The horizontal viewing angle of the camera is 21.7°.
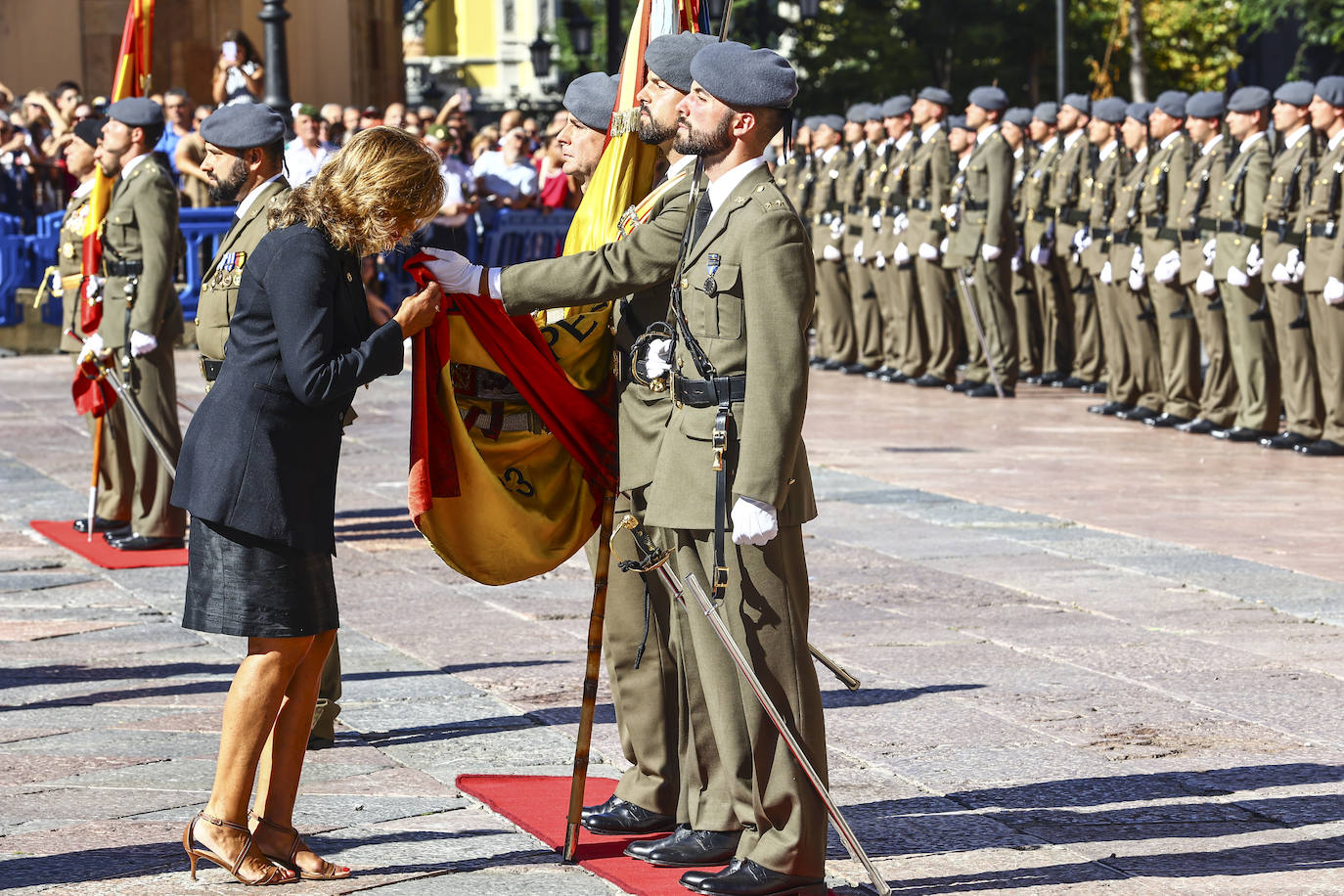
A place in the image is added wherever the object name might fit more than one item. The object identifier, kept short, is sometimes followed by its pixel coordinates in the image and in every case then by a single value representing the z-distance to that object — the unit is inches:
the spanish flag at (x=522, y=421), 318.4
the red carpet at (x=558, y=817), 305.4
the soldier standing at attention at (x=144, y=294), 579.7
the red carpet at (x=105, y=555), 571.0
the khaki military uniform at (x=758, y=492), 289.3
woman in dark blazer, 297.0
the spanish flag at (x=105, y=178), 591.4
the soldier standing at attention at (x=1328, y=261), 777.3
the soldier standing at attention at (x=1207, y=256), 849.9
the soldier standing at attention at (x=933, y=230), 1042.9
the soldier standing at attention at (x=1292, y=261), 798.3
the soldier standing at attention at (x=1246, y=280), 821.8
